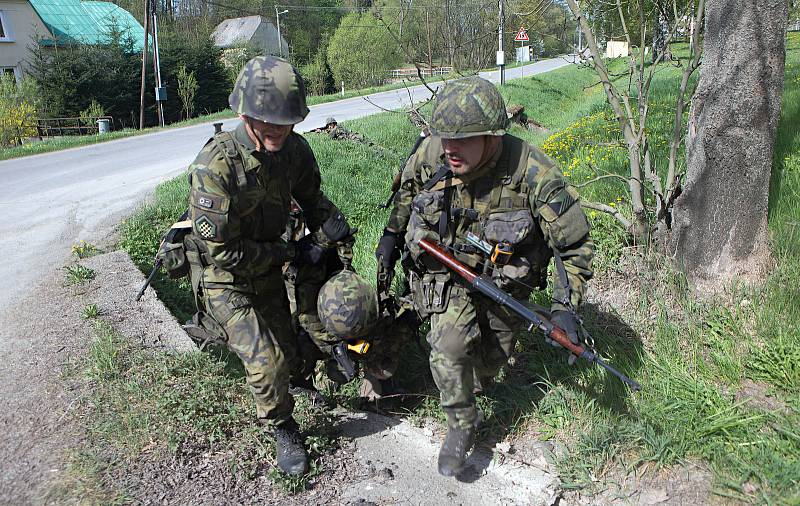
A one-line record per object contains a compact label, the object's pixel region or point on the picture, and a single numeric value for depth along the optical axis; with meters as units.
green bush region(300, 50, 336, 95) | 35.56
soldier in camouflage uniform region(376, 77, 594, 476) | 2.84
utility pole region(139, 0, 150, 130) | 23.05
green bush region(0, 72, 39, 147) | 18.16
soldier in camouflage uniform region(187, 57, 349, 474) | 2.94
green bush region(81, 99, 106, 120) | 24.10
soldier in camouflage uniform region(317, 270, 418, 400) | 3.32
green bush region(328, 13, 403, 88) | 25.16
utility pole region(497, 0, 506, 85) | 17.03
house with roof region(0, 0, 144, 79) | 30.69
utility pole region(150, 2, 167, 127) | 23.27
